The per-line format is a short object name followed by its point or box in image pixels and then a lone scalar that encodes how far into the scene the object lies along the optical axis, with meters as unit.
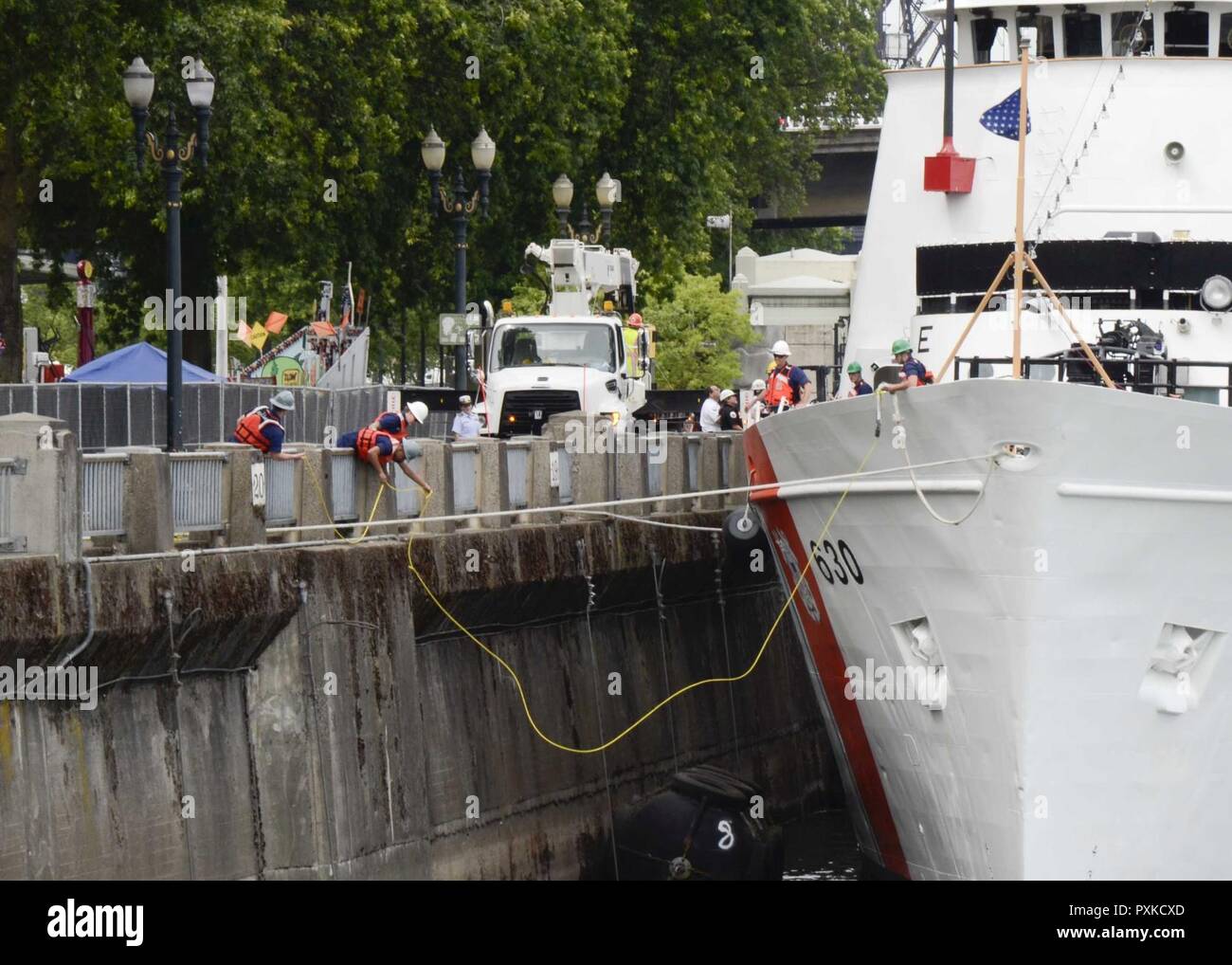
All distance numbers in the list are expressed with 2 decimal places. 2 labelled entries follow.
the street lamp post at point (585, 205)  36.47
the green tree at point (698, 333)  55.53
